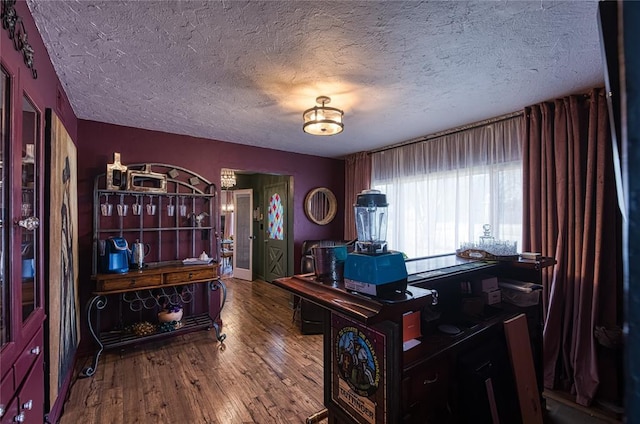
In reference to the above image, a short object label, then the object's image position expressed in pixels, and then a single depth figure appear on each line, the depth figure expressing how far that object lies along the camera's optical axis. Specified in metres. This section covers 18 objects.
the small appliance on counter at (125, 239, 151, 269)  3.02
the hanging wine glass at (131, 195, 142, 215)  3.18
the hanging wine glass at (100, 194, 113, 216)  2.96
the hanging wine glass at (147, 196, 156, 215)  3.24
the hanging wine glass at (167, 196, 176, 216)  3.38
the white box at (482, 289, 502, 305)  2.03
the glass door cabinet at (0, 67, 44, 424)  1.14
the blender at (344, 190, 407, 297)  1.29
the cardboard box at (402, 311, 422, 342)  1.60
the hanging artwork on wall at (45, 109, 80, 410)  1.81
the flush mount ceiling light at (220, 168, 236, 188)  5.69
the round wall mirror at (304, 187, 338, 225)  4.80
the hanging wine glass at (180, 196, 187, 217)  3.51
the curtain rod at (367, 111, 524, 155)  2.91
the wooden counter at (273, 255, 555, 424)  1.33
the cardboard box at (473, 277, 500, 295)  2.04
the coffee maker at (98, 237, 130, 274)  2.79
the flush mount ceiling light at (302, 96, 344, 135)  2.37
